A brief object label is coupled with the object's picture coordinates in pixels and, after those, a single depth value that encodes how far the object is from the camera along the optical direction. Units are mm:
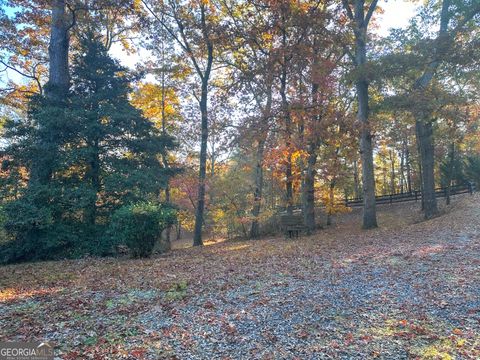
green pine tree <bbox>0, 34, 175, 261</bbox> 9547
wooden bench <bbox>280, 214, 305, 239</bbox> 13625
